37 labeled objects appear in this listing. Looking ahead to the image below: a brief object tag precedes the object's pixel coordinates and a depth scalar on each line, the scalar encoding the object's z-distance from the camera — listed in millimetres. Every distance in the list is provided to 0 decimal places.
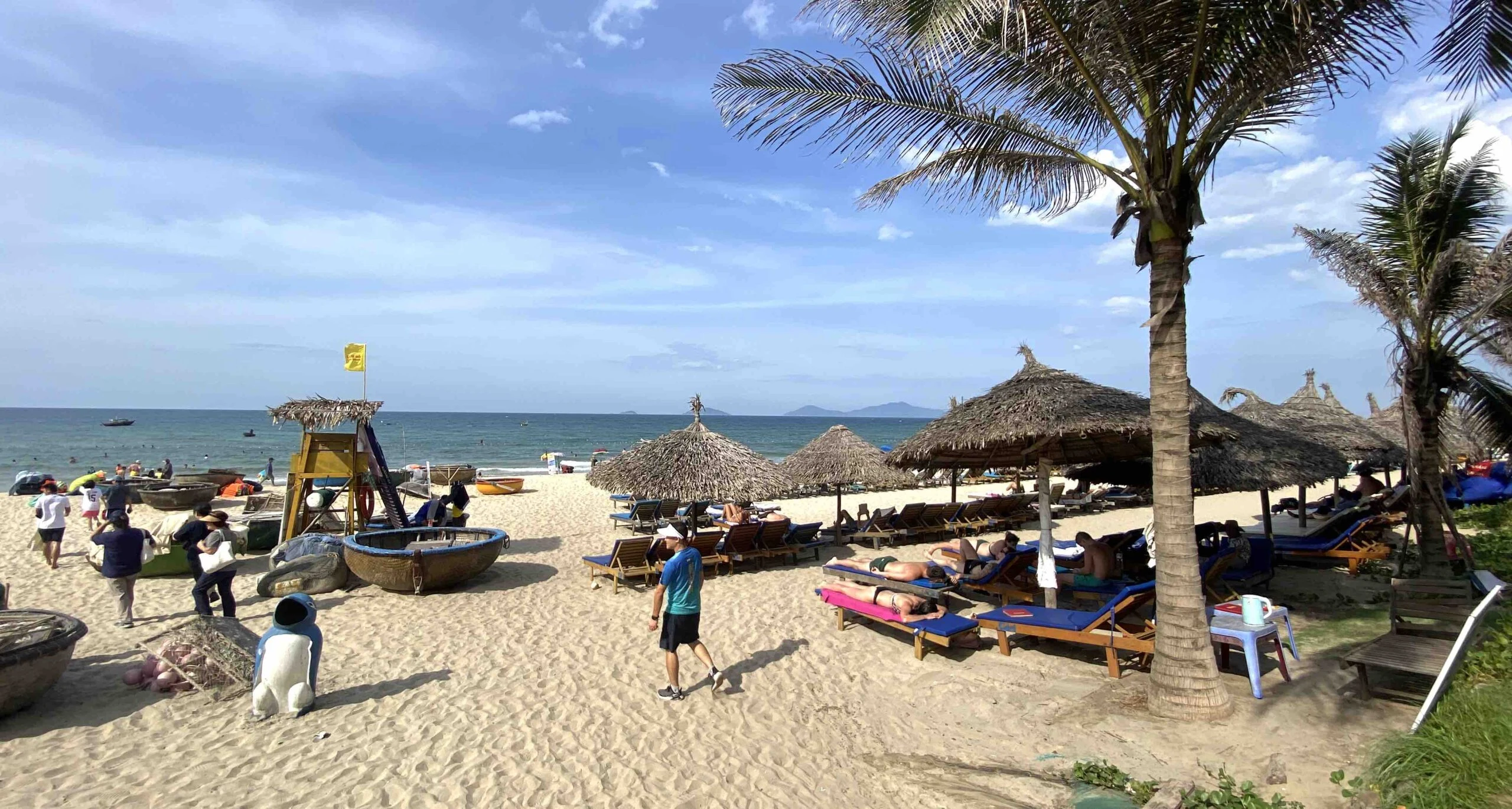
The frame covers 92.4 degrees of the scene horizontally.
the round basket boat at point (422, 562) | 8781
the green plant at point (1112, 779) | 3988
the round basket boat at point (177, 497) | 17516
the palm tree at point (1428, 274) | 7895
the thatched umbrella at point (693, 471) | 11055
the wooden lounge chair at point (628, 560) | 9484
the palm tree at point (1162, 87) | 4570
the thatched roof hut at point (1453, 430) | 10242
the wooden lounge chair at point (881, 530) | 12969
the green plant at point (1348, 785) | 3750
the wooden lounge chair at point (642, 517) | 15008
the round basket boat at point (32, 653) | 4816
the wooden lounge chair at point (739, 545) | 10578
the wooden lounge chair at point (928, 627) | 6684
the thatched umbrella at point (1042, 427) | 6934
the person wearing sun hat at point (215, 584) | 7059
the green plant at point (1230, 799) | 3680
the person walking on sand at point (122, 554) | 7281
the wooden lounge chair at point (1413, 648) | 4477
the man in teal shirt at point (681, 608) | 5766
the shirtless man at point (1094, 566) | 8070
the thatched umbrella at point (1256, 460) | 9539
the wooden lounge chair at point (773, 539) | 11039
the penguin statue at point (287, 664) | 5121
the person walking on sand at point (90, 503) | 13227
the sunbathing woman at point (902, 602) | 7277
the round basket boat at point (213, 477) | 22462
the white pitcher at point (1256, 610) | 5719
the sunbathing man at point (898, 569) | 8297
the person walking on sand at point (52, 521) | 10219
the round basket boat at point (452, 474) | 25078
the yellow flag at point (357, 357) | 11836
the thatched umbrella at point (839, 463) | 14211
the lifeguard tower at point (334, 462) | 10445
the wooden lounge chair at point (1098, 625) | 6109
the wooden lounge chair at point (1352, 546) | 10031
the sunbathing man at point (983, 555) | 9289
